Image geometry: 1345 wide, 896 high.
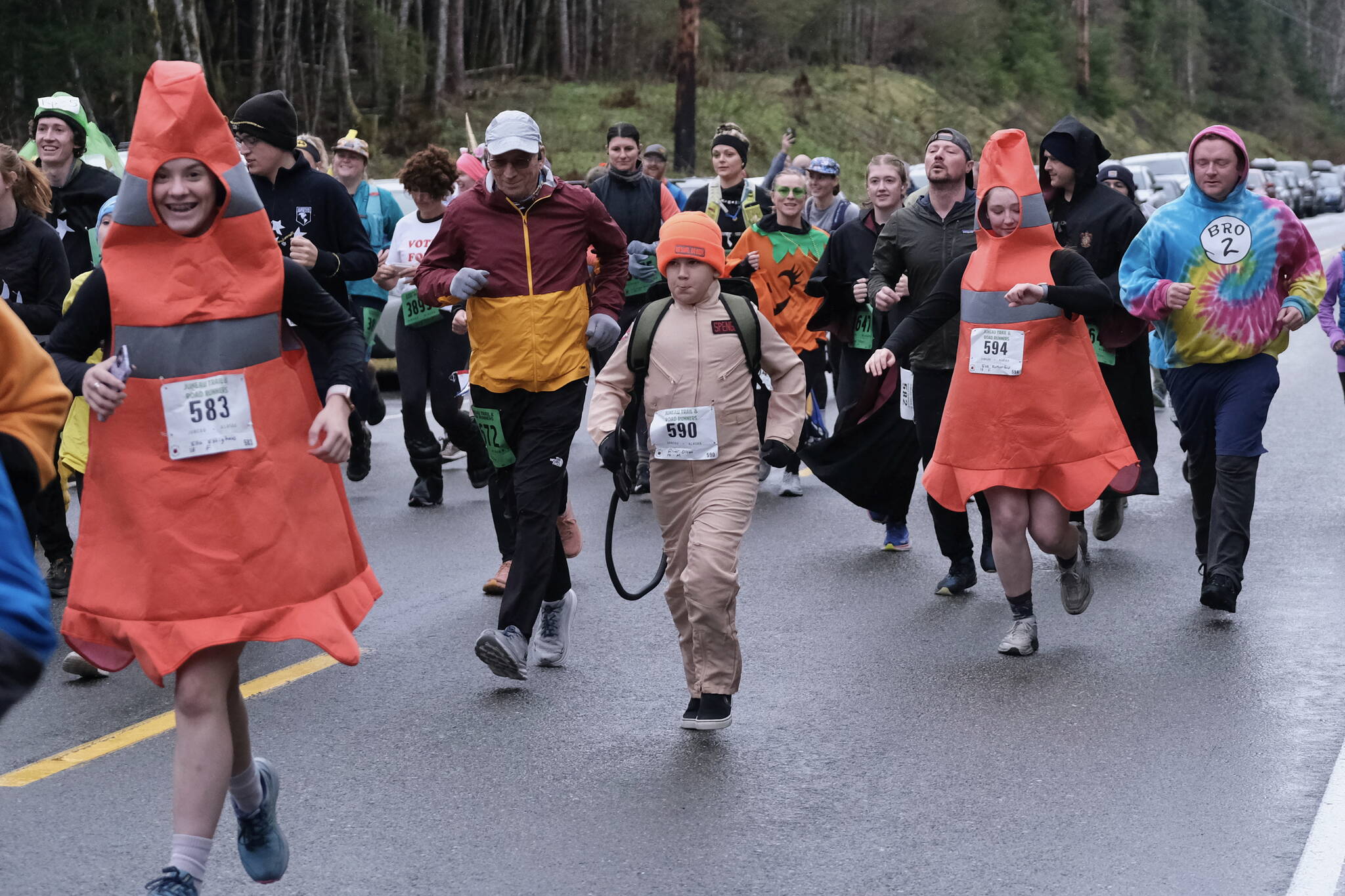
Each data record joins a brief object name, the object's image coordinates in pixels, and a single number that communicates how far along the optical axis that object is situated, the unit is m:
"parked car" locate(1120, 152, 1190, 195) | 44.59
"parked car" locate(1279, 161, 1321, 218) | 62.19
